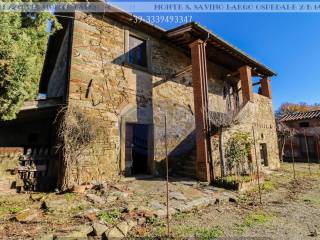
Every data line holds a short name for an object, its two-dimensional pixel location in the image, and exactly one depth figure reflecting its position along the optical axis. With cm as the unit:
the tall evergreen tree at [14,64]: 536
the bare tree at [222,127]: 811
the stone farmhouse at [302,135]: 1978
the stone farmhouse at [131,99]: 712
